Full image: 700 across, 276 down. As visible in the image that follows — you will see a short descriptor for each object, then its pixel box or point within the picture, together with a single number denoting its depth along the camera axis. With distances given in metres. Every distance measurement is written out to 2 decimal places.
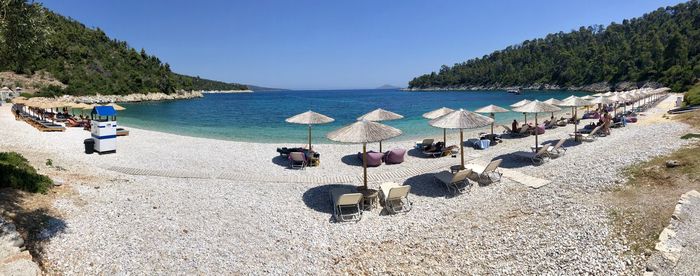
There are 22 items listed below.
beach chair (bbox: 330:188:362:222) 8.60
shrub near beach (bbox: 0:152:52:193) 8.49
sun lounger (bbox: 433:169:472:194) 10.06
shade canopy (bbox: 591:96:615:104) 19.59
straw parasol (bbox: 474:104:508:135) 17.84
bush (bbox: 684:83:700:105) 24.57
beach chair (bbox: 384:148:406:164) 14.06
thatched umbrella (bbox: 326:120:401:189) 9.58
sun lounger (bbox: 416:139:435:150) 16.22
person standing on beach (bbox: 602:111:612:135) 17.24
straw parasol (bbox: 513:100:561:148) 14.60
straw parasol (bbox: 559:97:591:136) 16.82
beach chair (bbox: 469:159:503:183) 10.64
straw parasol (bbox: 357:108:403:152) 15.19
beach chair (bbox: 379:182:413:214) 8.90
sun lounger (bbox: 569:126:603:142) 16.08
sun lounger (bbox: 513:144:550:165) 12.63
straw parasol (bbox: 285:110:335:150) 14.35
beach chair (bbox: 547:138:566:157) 13.29
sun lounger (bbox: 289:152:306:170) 13.59
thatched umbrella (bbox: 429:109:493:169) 10.84
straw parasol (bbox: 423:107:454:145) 16.36
